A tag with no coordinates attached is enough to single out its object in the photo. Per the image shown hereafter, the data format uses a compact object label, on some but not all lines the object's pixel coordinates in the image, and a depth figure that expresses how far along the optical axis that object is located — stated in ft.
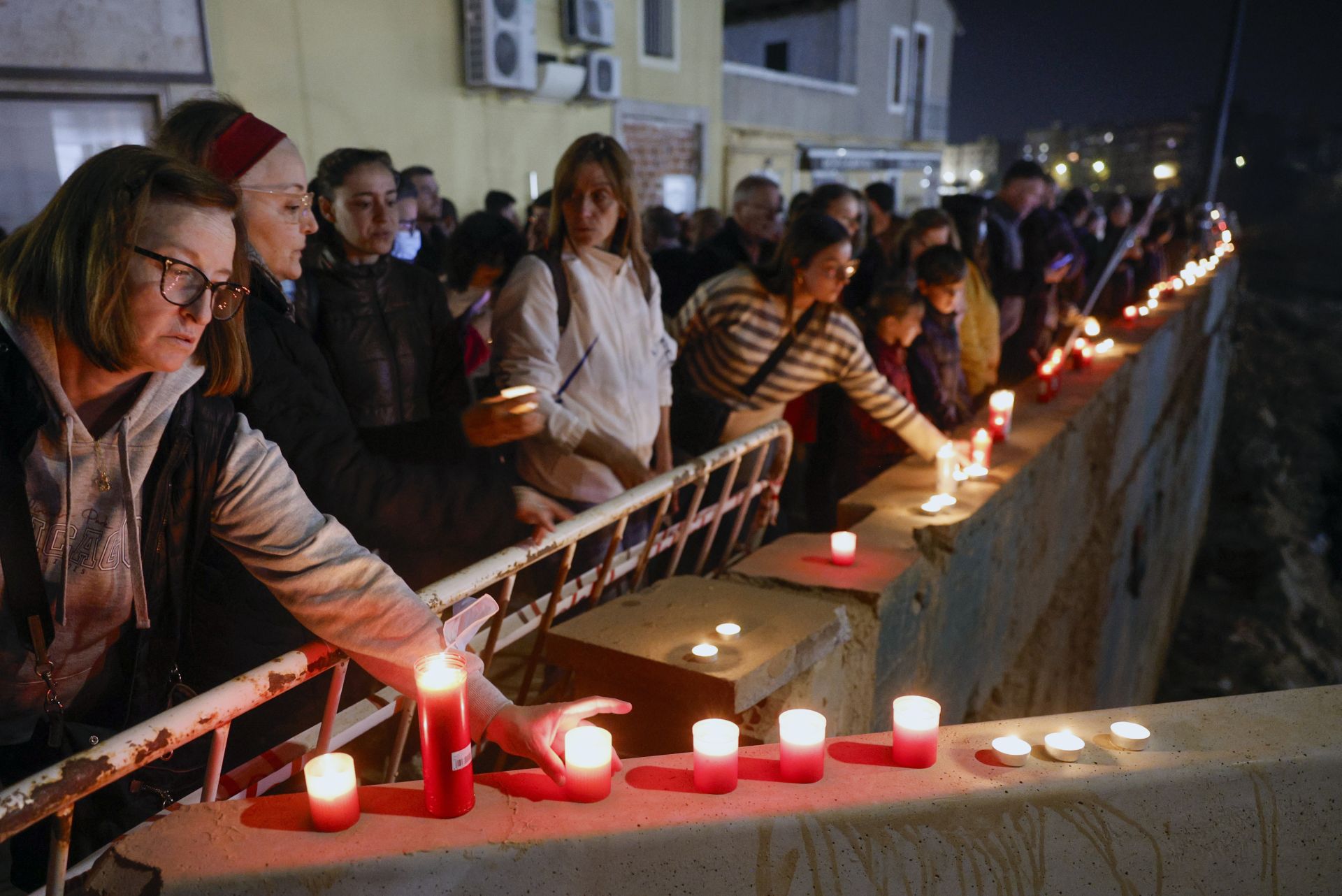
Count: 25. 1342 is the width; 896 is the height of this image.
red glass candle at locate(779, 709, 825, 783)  6.63
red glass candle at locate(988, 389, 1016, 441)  16.12
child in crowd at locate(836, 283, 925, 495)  16.15
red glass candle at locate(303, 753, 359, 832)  5.88
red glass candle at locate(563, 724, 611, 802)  6.29
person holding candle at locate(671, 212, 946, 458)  13.42
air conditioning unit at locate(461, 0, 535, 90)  36.65
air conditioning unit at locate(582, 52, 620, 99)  42.88
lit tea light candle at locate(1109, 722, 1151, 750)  6.95
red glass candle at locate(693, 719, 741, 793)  6.44
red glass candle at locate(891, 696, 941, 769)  6.85
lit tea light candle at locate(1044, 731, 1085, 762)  6.81
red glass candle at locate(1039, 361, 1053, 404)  19.22
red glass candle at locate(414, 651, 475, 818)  5.60
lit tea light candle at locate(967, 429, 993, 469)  14.58
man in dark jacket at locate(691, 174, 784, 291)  19.79
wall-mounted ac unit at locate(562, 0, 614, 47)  41.09
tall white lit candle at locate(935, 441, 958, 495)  13.30
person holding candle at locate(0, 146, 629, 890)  5.20
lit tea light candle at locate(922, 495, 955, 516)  12.80
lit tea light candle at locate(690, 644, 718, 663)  8.17
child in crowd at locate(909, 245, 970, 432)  17.16
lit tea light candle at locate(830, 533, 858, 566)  10.75
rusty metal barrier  5.09
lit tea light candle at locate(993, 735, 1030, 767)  6.80
